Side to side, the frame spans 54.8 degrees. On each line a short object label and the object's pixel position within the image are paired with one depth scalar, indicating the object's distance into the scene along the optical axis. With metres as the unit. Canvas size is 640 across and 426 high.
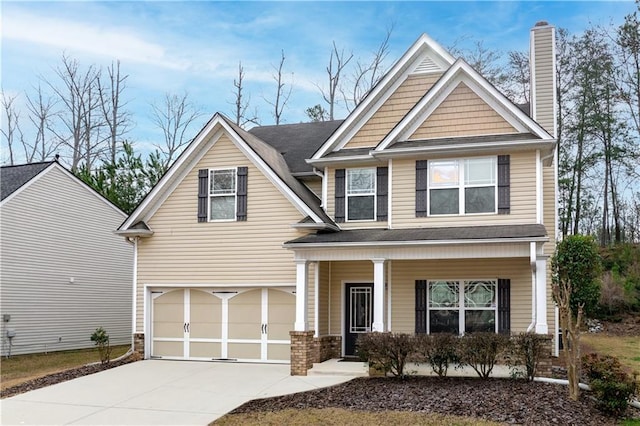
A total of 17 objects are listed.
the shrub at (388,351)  12.70
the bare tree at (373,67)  31.59
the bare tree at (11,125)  37.91
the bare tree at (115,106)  36.06
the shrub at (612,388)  9.87
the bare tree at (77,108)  35.47
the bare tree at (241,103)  34.75
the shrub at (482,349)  12.25
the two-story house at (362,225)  14.30
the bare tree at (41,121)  36.78
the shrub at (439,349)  12.53
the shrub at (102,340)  15.98
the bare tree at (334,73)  32.84
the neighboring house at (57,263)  19.64
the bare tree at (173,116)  35.41
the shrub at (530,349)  12.16
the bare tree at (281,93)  34.75
